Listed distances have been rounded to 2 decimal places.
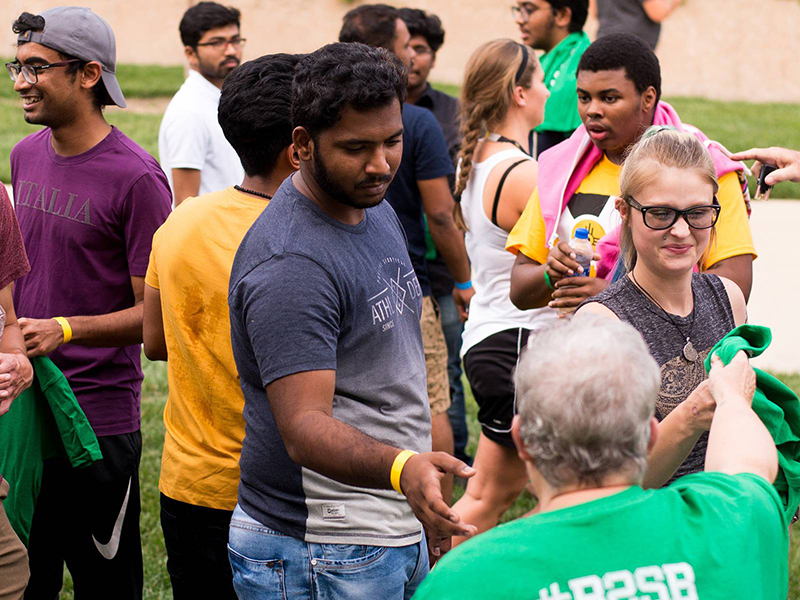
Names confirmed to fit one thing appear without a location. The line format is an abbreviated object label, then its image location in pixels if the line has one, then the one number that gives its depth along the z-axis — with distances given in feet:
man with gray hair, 11.06
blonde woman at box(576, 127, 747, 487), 17.83
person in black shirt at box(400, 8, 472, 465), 36.50
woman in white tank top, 27.79
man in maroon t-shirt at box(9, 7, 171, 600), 23.02
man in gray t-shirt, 15.00
